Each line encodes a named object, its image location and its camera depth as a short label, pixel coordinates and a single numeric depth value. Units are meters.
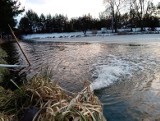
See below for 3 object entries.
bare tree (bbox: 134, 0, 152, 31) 30.41
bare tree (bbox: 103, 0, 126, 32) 31.36
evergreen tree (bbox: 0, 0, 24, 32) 14.08
